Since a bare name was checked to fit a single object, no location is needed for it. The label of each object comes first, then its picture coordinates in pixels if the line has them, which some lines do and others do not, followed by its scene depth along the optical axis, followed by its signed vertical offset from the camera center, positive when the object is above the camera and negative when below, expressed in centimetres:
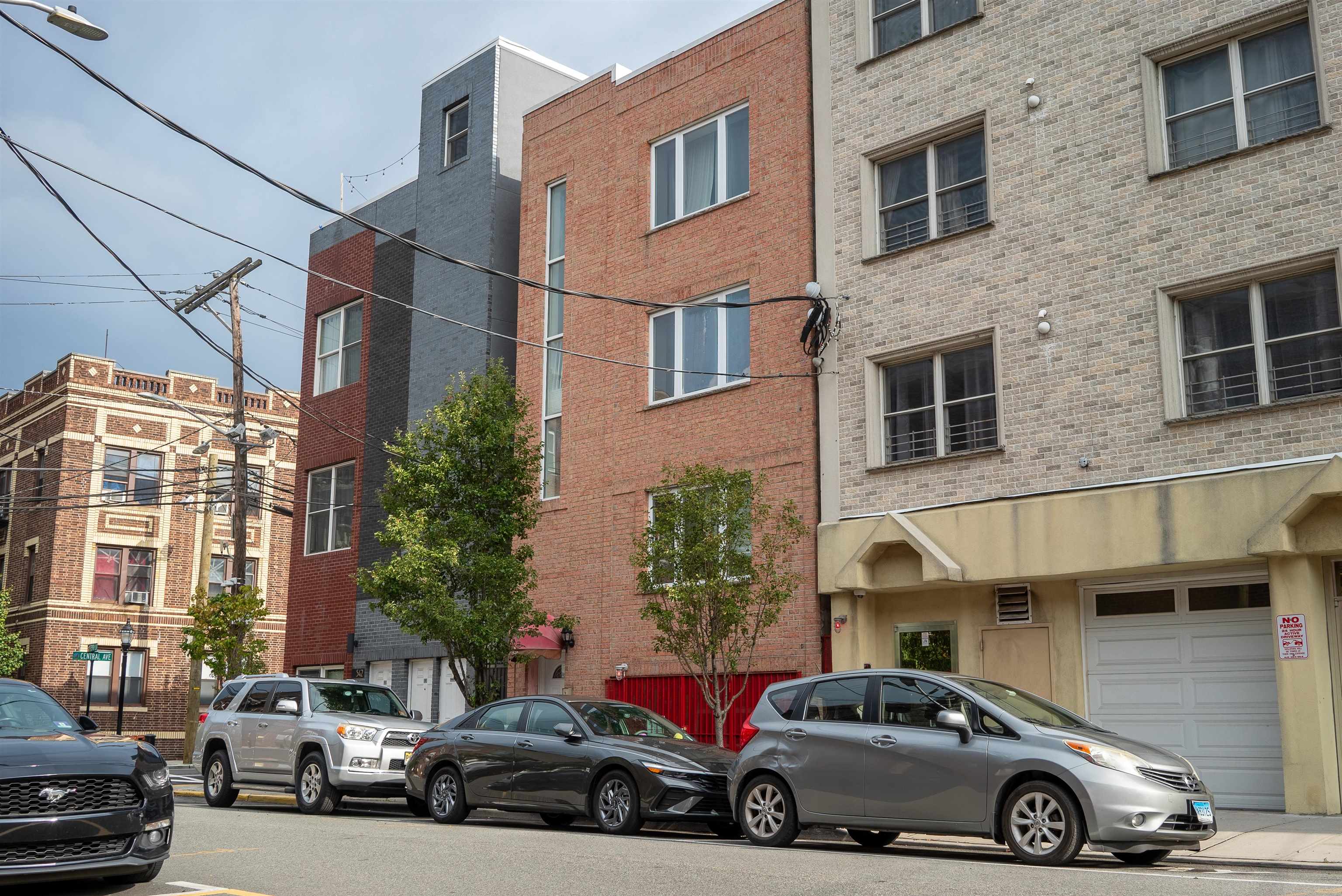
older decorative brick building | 4334 +506
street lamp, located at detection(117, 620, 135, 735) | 3559 +118
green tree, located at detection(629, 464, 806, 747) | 1606 +141
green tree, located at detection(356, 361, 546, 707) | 1919 +232
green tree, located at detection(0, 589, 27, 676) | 4234 +93
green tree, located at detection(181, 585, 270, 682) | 2531 +97
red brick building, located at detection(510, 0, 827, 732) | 1942 +612
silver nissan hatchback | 992 -72
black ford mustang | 806 -81
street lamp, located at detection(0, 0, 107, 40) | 1320 +665
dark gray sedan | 1303 -89
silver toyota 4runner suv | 1608 -75
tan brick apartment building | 1407 +385
